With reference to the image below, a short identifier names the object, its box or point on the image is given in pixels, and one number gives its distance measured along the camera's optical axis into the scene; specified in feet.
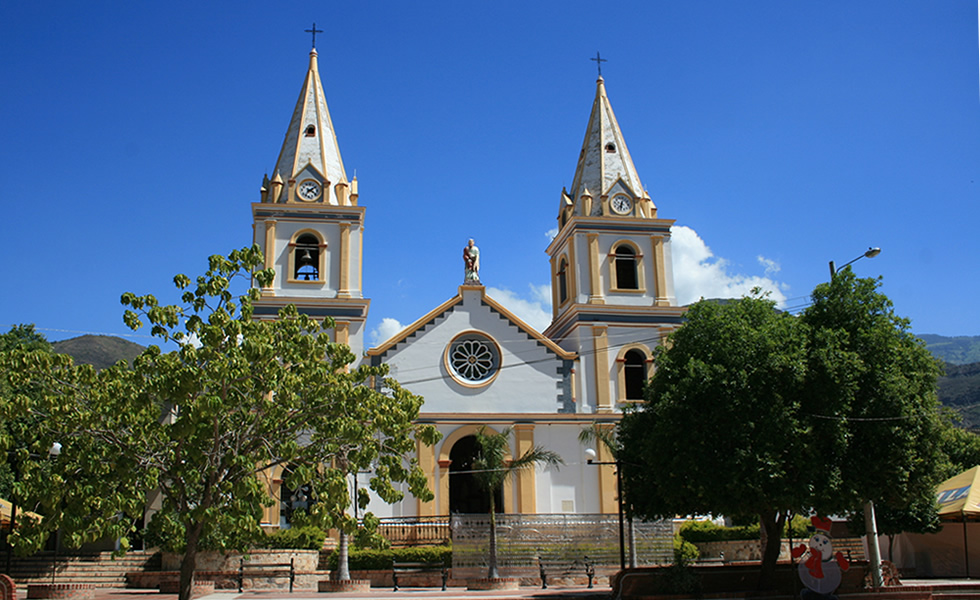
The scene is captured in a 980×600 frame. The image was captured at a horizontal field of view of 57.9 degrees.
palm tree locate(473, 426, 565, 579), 92.12
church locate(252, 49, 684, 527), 114.01
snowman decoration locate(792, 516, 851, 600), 48.37
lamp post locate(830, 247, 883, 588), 63.31
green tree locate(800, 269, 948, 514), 60.85
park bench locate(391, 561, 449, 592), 88.43
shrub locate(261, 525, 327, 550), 92.58
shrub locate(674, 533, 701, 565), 95.72
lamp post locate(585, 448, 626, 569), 70.33
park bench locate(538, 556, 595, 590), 87.20
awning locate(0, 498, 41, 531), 88.79
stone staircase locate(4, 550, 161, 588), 89.86
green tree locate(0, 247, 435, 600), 46.03
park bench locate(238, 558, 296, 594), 83.86
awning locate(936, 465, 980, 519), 84.23
